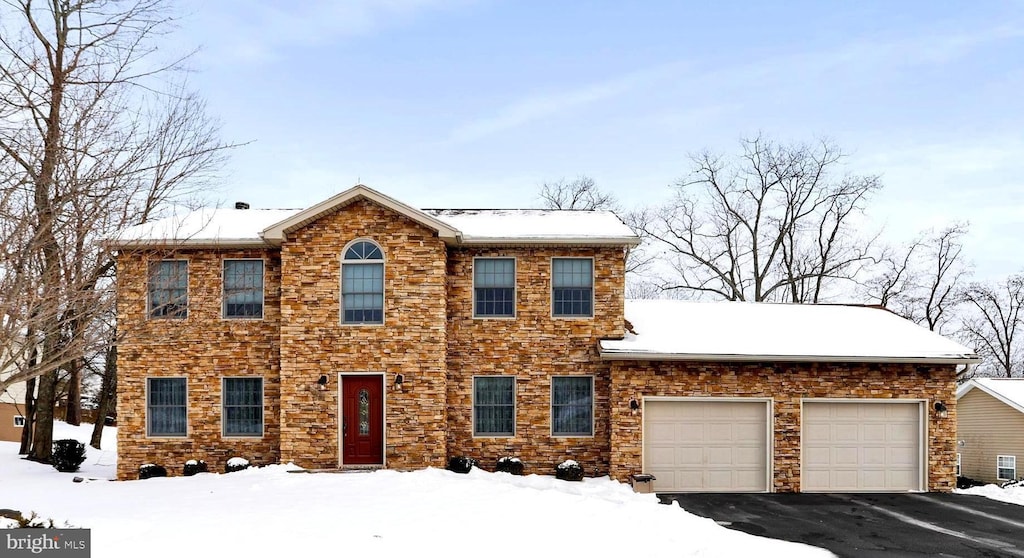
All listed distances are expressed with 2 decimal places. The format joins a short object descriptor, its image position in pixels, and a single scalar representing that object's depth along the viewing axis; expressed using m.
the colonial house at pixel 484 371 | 17.48
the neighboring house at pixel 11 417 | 38.43
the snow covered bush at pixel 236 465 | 17.50
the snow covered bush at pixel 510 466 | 17.70
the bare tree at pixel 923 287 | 42.75
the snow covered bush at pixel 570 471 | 17.48
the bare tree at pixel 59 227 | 9.84
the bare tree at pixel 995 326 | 48.77
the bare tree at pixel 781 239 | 37.47
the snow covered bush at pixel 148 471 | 17.83
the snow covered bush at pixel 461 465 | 17.44
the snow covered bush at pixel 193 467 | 17.75
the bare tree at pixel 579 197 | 41.91
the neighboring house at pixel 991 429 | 25.23
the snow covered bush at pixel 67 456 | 20.55
